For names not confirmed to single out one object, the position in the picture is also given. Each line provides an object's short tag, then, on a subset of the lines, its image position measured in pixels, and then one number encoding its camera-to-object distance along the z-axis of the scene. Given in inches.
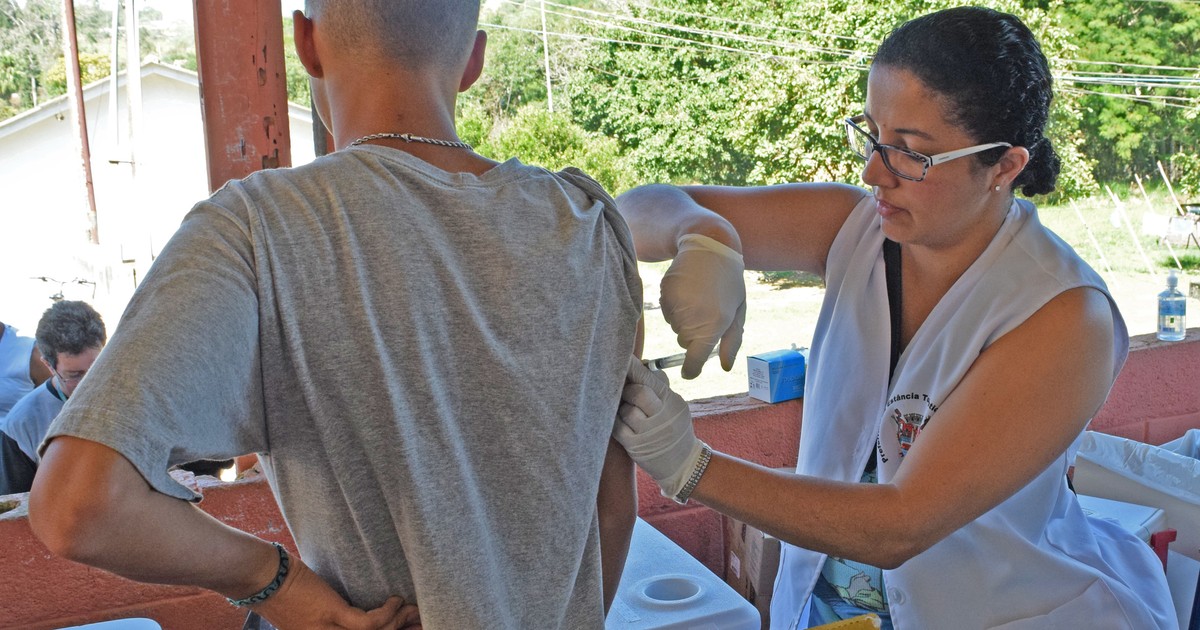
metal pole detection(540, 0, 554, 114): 574.9
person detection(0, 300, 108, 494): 145.2
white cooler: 68.6
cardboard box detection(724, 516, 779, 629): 96.3
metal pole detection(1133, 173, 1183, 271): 570.3
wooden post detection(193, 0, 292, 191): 78.7
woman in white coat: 54.2
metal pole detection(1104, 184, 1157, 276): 561.3
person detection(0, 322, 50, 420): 178.7
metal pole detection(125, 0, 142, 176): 320.8
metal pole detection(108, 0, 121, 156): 408.5
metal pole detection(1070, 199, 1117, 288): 543.5
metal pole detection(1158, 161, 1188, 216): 626.4
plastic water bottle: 134.4
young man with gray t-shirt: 30.4
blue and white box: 112.0
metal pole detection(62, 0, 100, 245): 316.2
